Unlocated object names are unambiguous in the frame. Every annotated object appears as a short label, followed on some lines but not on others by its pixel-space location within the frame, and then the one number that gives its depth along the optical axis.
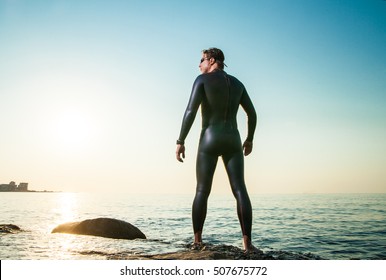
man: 3.75
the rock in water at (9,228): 6.67
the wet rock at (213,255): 3.46
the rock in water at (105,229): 6.45
